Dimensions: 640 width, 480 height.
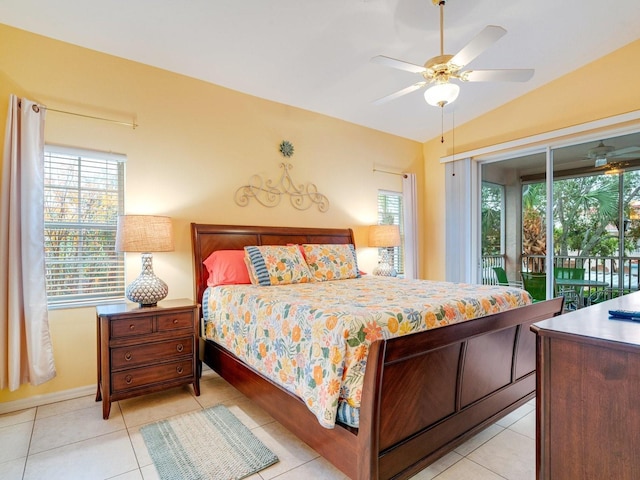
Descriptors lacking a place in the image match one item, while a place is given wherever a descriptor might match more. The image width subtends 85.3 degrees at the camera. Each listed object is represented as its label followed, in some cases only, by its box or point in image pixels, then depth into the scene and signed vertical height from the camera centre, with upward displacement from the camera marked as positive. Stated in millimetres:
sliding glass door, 3635 +202
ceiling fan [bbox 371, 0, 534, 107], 2254 +1110
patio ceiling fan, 3598 +893
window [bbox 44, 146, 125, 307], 2742 +109
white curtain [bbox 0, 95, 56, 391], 2451 -122
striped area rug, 1876 -1266
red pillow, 3121 -283
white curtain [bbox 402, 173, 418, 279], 5051 +170
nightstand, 2457 -838
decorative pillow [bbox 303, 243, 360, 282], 3500 -263
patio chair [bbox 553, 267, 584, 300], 3980 -478
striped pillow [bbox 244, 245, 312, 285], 3090 -264
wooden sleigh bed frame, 1480 -863
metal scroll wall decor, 3738 +513
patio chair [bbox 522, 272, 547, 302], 4270 -606
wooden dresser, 1054 -529
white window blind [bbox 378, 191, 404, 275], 4961 +330
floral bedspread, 1600 -481
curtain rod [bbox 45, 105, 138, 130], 2697 +993
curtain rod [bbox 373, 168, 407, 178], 4835 +923
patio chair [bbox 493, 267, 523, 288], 4618 -582
